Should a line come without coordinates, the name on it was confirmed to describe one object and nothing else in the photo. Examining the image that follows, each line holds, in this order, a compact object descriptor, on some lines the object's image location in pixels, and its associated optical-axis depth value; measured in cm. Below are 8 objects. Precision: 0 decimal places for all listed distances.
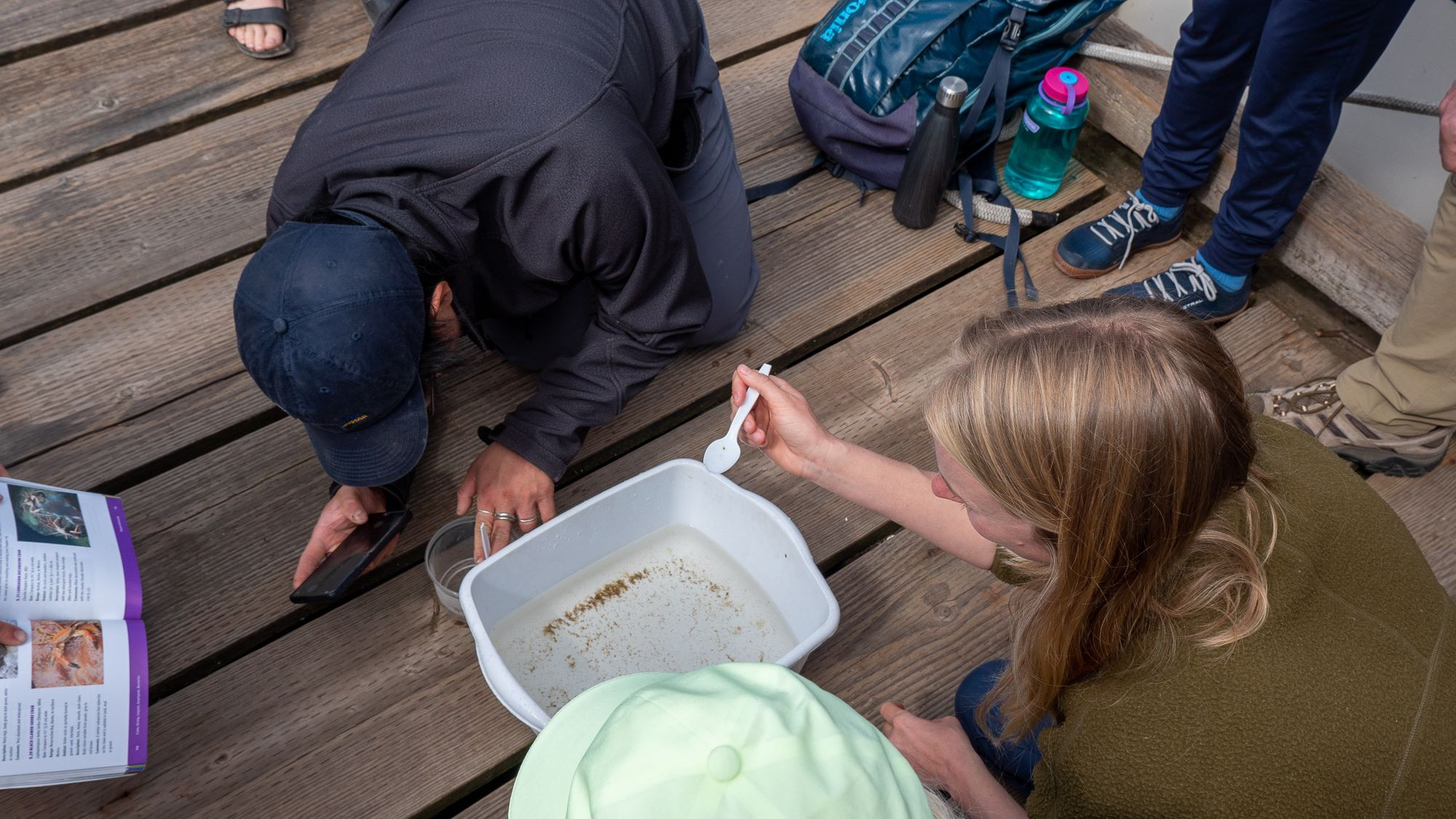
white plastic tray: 126
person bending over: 107
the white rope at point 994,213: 183
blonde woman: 82
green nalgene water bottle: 179
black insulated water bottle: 170
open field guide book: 106
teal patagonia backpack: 177
